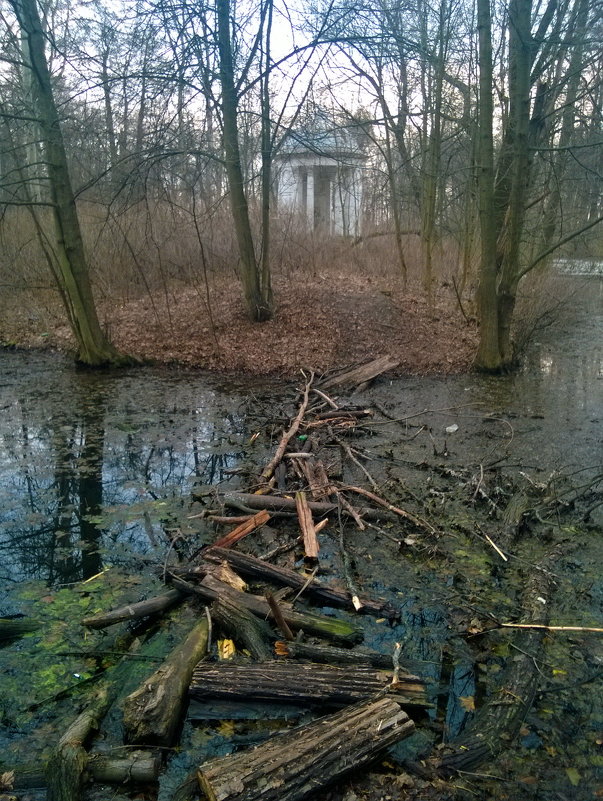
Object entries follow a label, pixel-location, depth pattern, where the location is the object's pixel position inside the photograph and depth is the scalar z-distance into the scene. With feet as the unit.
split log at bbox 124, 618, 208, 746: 11.50
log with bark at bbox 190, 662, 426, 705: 12.39
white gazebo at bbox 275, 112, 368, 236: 46.21
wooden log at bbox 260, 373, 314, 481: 23.63
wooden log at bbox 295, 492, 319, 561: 18.32
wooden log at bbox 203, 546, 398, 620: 15.74
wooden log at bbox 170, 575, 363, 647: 14.76
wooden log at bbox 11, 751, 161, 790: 10.67
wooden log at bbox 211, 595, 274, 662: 14.07
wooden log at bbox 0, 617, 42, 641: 14.84
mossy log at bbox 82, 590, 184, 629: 15.10
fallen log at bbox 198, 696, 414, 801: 10.03
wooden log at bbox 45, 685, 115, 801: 10.32
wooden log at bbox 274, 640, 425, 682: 13.35
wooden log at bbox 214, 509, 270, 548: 18.79
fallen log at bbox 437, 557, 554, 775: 11.23
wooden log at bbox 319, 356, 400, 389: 39.60
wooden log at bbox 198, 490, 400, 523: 20.77
